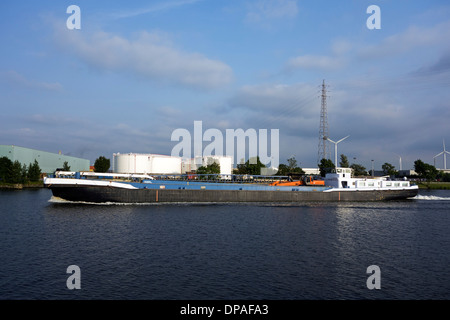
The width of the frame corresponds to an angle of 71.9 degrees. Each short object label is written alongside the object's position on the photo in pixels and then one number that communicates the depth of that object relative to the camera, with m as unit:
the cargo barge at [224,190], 61.94
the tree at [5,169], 131.00
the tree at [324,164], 138.93
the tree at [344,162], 175.88
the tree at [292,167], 169.38
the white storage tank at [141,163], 175.62
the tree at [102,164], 171.70
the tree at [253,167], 145.85
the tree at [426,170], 187.88
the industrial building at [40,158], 144.88
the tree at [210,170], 140.00
